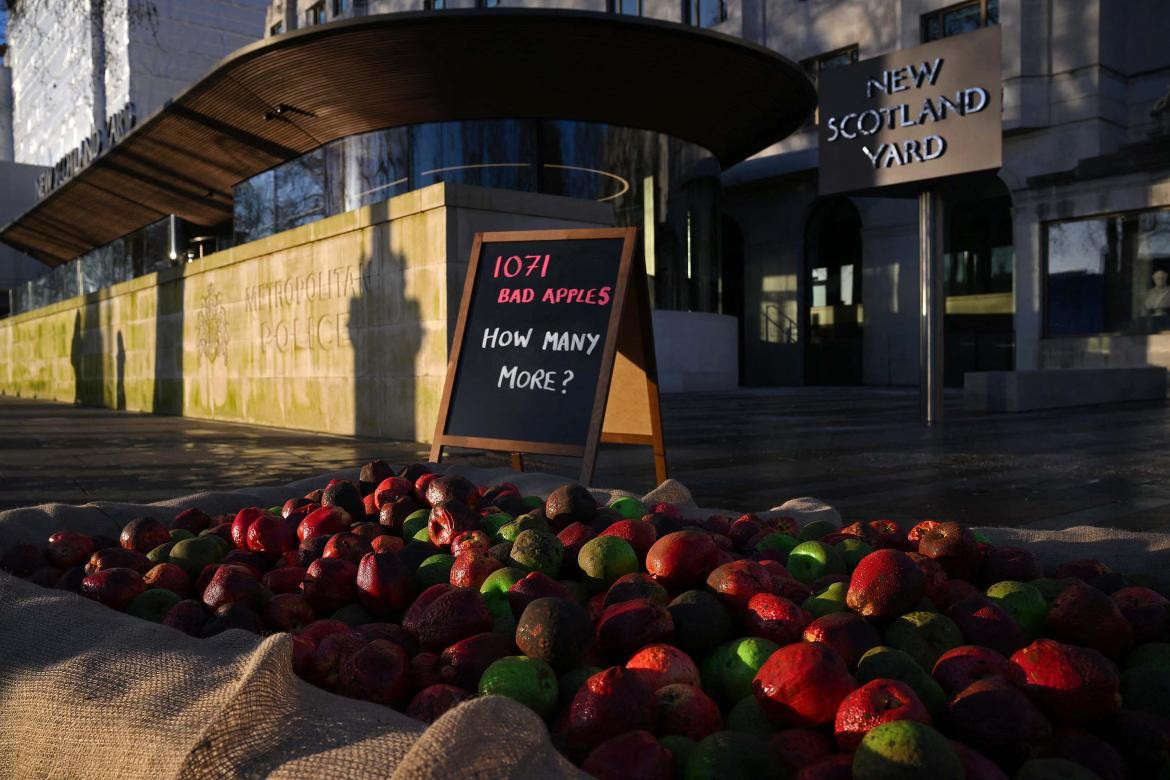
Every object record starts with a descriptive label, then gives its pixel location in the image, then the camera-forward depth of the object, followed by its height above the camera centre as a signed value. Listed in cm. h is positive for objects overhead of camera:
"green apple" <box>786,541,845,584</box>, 226 -49
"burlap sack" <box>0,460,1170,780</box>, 108 -48
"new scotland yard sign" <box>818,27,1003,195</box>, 1004 +299
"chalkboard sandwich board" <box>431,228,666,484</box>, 466 +12
